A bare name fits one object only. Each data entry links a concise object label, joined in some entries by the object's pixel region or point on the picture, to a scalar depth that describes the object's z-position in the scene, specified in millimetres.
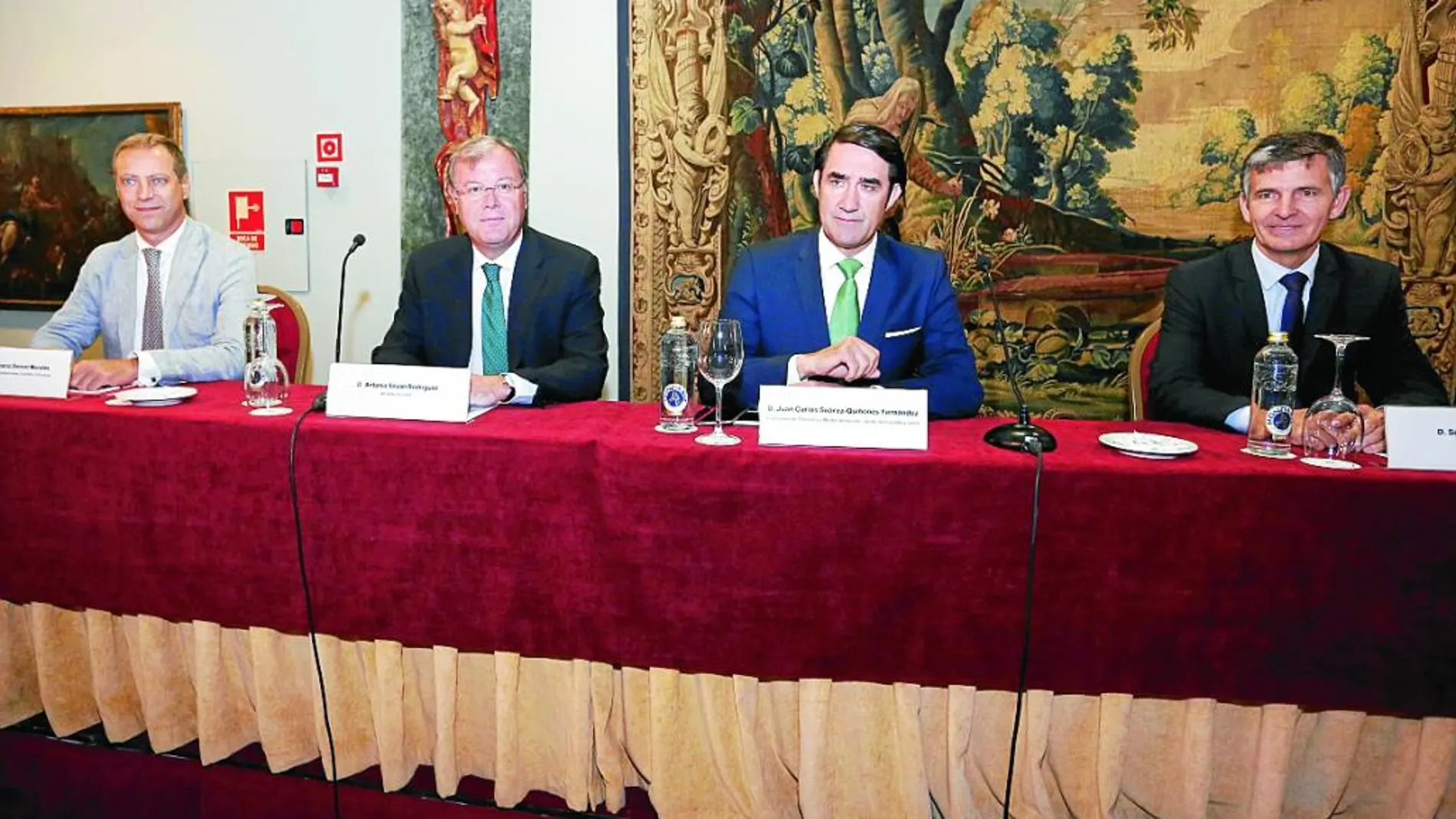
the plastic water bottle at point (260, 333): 1935
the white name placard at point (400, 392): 1727
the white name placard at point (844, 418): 1561
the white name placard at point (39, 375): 1902
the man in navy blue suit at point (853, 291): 2174
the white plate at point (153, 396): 1862
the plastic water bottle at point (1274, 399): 1579
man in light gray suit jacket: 2518
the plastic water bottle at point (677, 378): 1719
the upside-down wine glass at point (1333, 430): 1548
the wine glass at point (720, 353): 1690
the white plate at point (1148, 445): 1532
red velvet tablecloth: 1455
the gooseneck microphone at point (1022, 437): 1570
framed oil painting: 4133
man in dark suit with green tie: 2430
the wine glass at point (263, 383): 1874
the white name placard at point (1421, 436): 1477
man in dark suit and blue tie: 1999
